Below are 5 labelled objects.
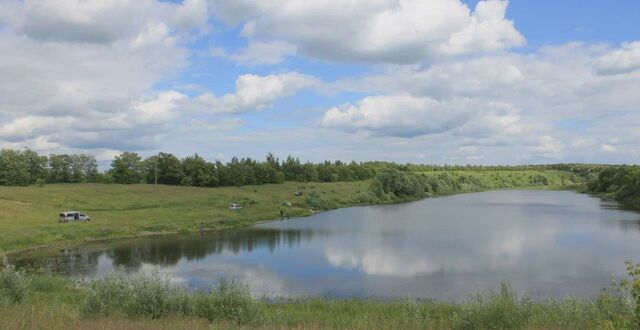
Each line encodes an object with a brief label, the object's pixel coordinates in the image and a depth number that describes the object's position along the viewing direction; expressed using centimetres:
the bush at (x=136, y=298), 1335
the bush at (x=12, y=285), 1494
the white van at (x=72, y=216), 5624
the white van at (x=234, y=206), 8232
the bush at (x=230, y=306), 1302
